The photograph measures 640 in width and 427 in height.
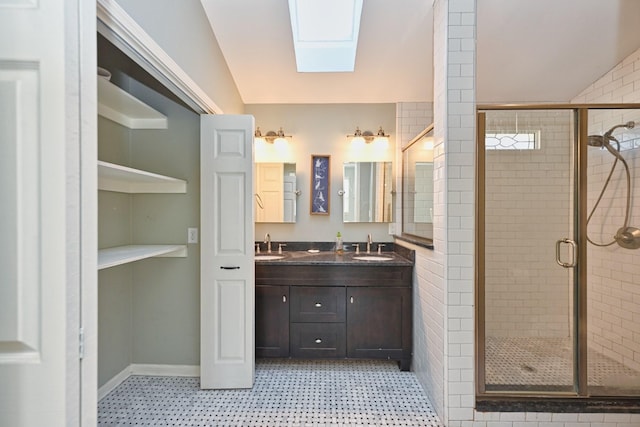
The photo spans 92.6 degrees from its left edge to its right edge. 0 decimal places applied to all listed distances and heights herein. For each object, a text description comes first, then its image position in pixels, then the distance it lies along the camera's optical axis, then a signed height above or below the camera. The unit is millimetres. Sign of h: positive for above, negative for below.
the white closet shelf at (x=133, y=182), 1550 +211
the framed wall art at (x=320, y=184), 3115 +293
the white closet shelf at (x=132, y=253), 1582 -248
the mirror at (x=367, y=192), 3086 +211
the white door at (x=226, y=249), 2201 -263
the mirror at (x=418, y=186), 2277 +229
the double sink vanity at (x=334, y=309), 2488 -789
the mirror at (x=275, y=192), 3111 +210
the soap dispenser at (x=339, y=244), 3068 -314
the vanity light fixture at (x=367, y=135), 3051 +777
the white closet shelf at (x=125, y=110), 1847 +733
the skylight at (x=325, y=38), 2582 +1538
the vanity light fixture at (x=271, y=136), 3074 +775
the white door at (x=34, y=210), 838 +7
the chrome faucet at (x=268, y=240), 3105 -280
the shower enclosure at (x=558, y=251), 1917 -258
